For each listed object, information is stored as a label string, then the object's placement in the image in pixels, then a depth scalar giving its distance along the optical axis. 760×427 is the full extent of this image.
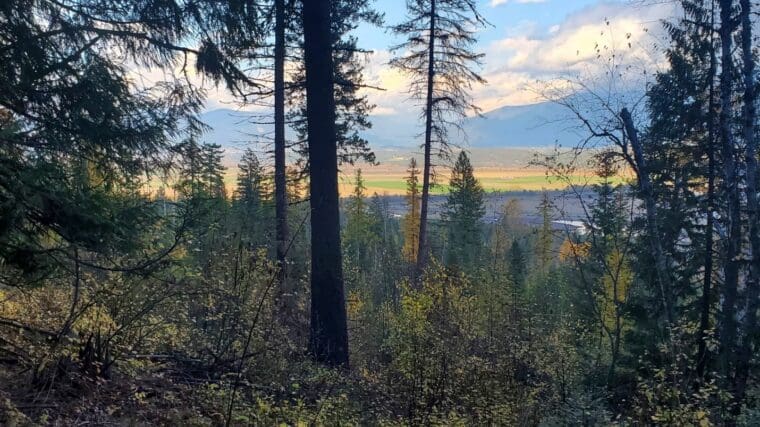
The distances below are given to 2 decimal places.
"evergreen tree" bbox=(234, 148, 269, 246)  22.95
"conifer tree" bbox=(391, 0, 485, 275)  13.65
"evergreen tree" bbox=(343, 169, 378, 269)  39.67
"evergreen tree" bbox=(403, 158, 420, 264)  34.72
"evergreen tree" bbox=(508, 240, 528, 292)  21.39
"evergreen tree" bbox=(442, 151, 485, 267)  32.16
